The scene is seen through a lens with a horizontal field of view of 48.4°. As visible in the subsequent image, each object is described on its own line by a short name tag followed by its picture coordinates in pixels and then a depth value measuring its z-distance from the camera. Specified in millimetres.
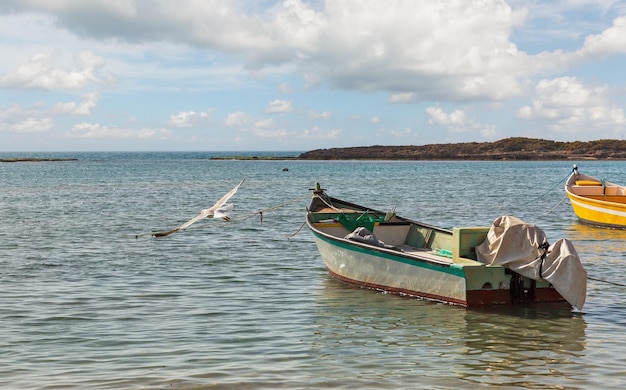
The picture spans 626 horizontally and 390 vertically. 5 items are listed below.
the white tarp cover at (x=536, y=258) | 13293
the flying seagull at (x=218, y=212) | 16062
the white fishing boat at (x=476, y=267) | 13383
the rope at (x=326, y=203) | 20297
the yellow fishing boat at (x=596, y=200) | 28395
